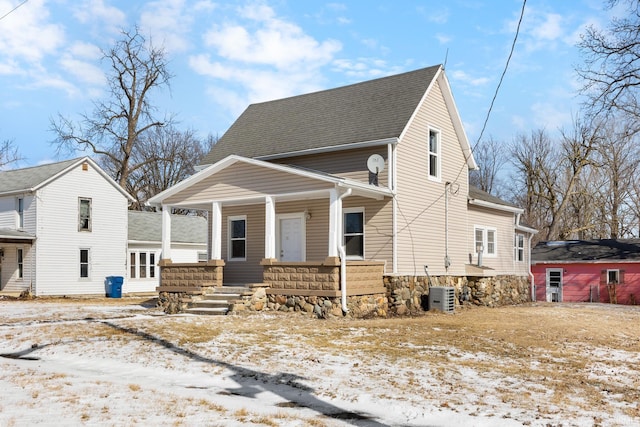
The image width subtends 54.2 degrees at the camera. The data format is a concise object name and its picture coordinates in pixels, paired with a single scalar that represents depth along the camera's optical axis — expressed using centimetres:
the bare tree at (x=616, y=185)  4062
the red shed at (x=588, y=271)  3009
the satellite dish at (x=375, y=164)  1791
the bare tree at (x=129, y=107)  4006
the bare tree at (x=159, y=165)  4716
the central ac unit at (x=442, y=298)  1852
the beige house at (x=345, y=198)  1692
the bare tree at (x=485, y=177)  5350
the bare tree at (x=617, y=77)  2424
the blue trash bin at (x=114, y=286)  2831
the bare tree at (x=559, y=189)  4225
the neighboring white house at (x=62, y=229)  2747
